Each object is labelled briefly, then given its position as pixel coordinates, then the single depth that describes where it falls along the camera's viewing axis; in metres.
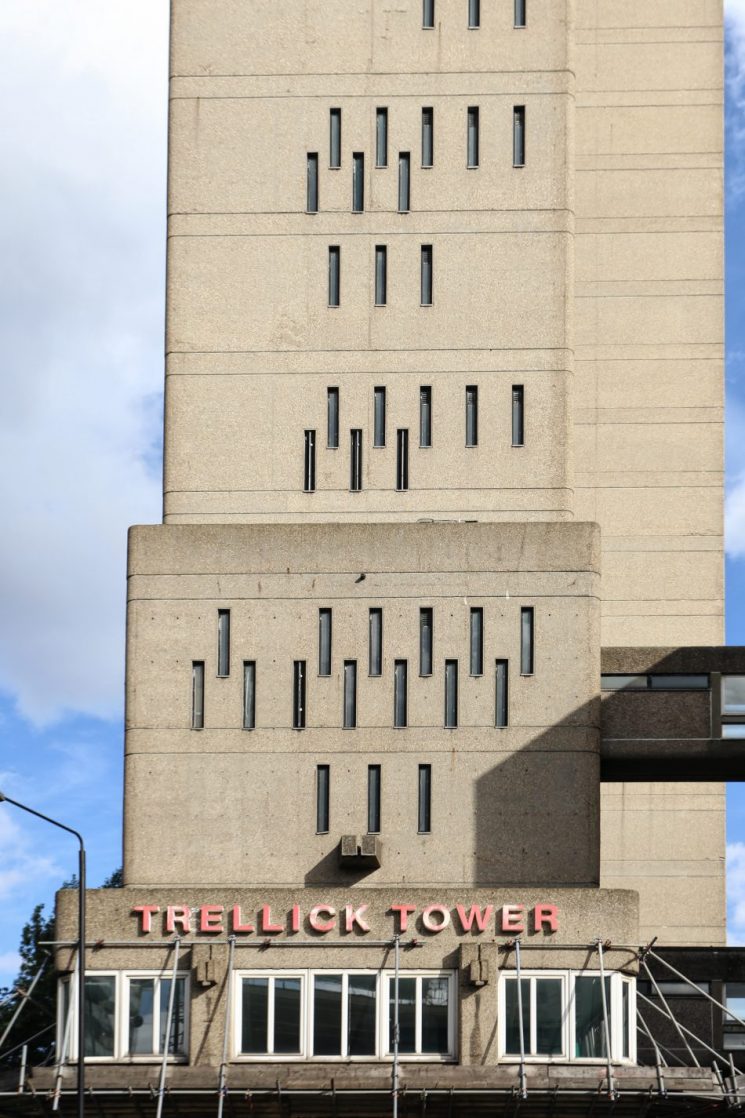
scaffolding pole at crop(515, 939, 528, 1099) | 50.09
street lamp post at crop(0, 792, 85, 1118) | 44.72
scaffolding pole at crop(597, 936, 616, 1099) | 50.88
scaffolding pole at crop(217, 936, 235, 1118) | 50.09
